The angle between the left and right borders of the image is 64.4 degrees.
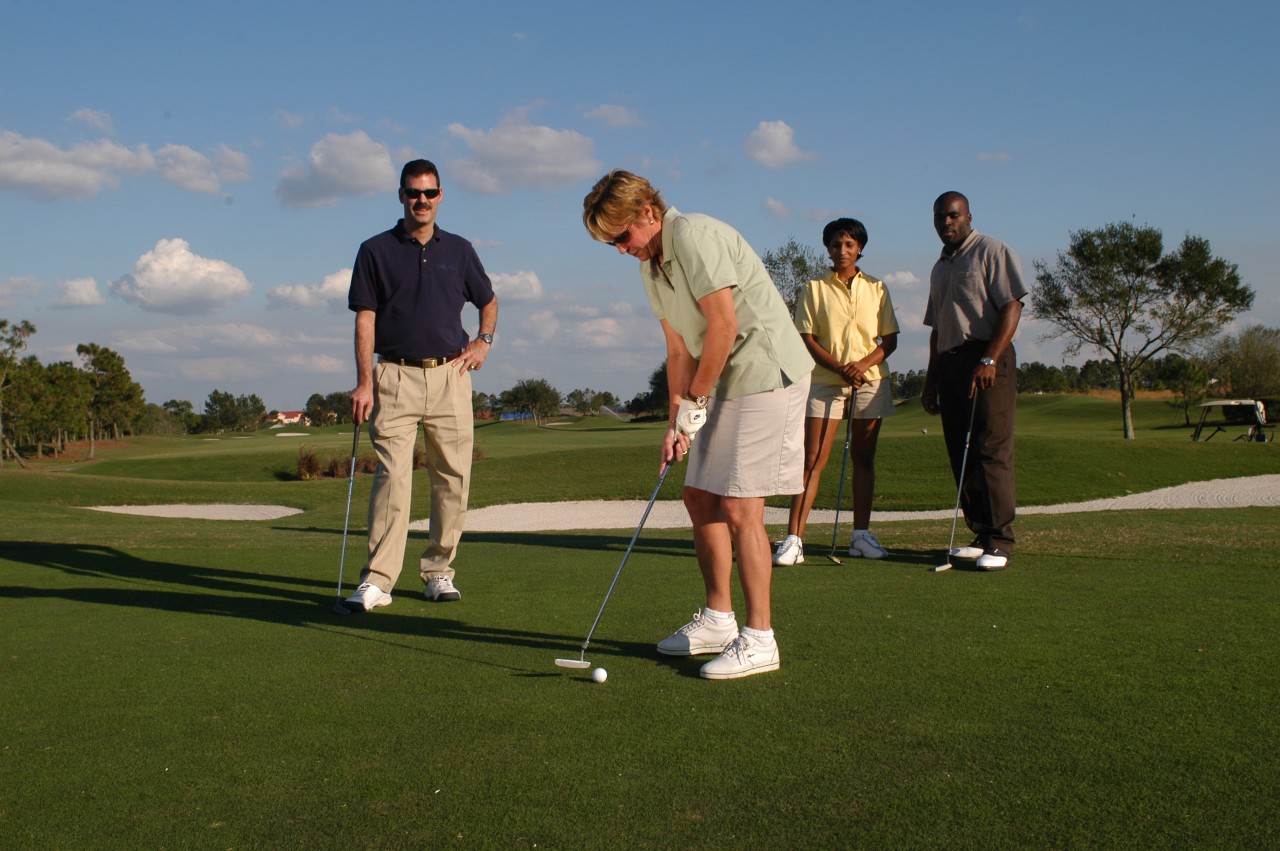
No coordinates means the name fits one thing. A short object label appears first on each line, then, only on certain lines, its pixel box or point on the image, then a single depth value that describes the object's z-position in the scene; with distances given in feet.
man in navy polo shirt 18.11
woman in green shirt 11.85
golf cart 94.68
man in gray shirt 20.44
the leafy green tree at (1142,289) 135.13
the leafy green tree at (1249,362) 190.08
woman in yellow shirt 22.35
